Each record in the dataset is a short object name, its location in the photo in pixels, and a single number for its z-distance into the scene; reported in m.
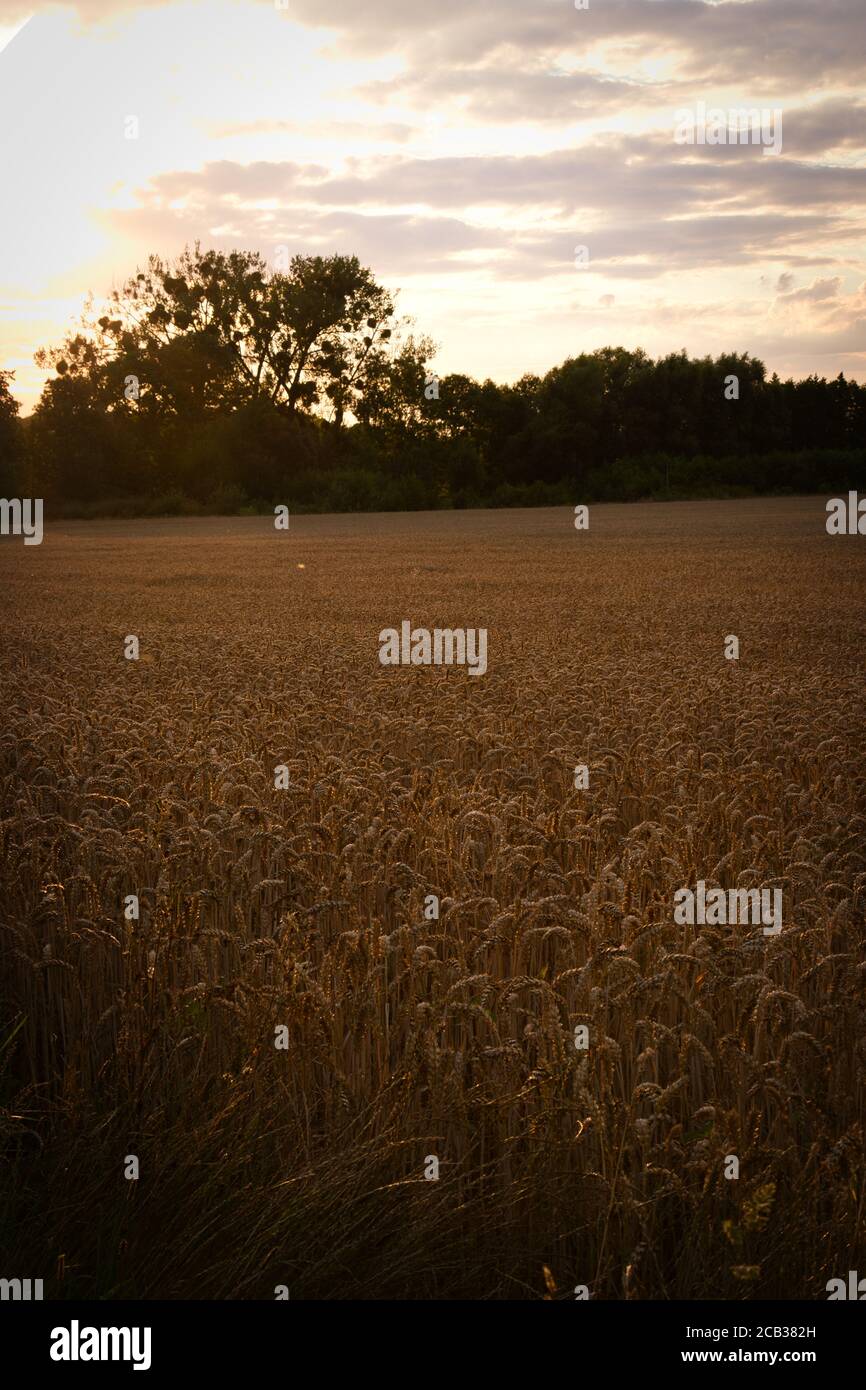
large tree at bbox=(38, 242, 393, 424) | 79.88
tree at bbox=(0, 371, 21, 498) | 66.75
